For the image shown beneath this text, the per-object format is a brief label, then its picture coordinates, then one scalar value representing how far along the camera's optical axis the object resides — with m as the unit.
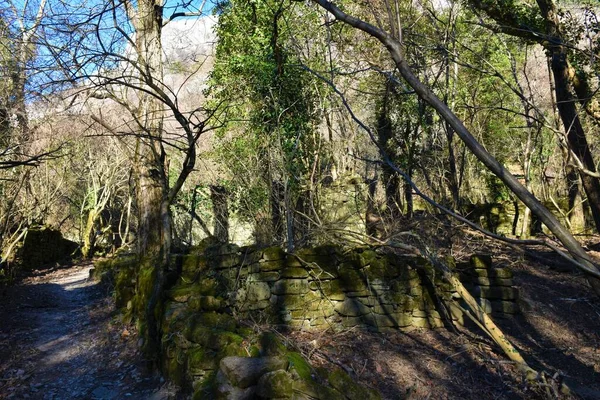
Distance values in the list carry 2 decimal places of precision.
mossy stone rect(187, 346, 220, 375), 3.94
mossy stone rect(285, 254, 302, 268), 6.93
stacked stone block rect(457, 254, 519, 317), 7.26
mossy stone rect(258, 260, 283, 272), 6.90
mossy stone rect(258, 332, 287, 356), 3.79
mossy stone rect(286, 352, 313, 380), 3.33
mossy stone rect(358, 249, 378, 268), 7.06
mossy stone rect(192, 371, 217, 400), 3.40
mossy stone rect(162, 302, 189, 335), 5.05
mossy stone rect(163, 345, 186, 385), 4.43
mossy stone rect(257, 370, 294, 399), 3.05
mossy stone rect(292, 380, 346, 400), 3.10
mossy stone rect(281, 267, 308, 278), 6.91
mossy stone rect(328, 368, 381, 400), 3.38
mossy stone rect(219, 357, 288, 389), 3.24
